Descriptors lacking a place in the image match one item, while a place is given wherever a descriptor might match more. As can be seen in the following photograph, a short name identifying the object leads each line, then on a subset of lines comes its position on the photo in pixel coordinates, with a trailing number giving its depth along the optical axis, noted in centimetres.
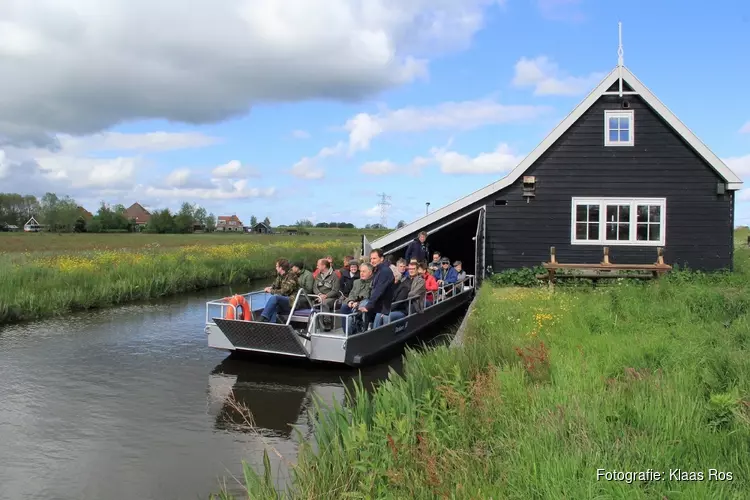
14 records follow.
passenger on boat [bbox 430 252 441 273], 1685
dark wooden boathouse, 1605
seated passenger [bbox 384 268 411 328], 1136
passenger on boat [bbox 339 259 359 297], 1264
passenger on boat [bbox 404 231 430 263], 1541
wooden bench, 1383
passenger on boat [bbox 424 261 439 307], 1359
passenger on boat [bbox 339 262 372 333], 1121
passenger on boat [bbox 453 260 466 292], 1630
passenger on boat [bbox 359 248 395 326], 1051
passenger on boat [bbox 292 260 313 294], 1159
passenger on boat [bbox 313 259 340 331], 1138
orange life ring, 1041
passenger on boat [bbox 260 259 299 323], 1084
